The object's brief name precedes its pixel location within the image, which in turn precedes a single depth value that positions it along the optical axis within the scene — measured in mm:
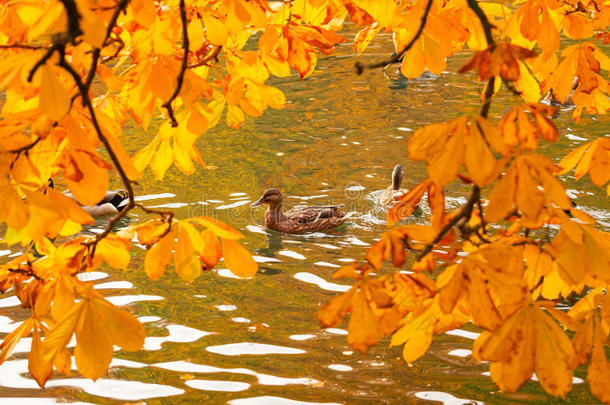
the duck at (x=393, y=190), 17453
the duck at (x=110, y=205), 18906
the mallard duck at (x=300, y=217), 17172
